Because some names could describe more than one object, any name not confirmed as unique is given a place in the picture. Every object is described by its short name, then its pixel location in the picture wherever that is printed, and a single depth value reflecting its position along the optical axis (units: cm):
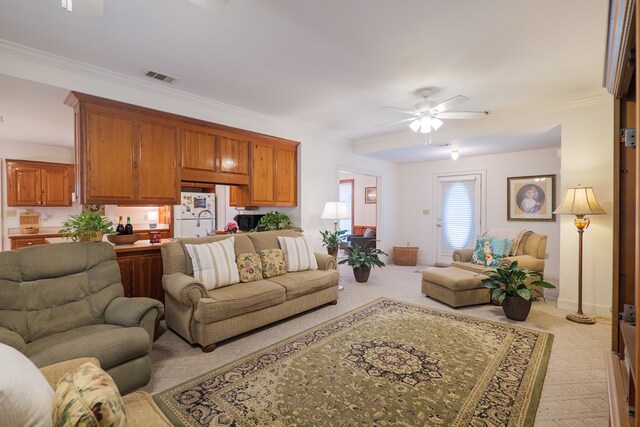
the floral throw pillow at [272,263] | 363
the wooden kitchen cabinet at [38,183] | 528
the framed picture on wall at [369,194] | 854
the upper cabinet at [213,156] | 378
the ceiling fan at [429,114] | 338
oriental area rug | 184
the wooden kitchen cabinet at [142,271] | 316
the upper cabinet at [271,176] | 450
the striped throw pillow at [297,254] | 390
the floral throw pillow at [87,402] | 80
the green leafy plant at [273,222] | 471
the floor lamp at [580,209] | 328
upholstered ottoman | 372
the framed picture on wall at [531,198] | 535
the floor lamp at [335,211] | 486
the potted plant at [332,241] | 489
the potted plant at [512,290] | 329
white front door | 626
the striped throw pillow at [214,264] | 304
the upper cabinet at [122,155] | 298
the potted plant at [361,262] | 511
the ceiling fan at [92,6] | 147
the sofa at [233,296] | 269
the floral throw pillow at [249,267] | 338
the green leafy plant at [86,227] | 278
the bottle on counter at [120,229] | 336
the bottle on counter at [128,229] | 340
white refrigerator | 514
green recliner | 188
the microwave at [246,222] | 484
